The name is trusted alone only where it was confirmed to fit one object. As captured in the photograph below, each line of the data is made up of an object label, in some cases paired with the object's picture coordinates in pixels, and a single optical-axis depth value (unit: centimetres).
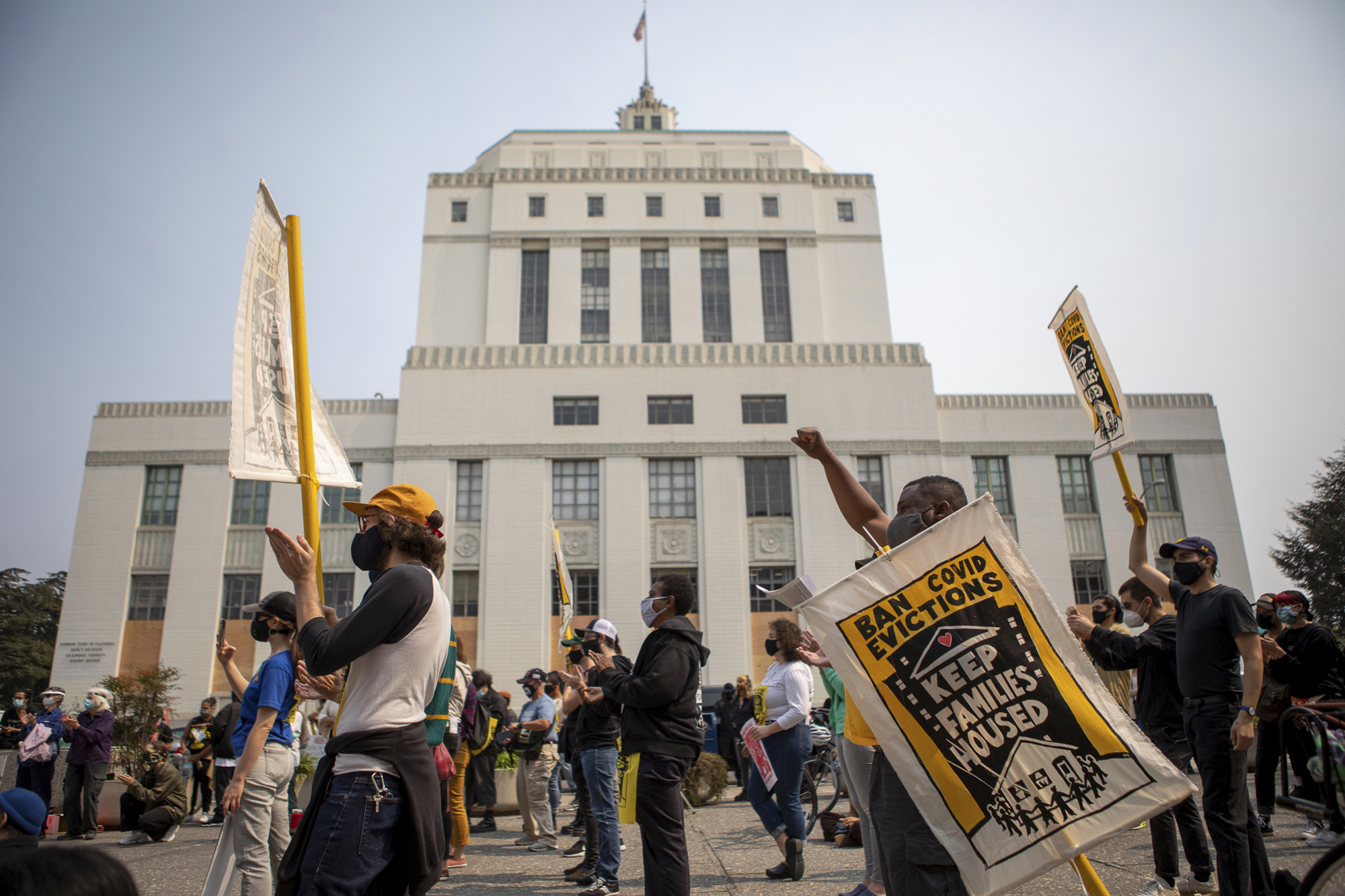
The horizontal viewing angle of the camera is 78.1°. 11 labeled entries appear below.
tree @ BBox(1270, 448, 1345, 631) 3325
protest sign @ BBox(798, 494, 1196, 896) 266
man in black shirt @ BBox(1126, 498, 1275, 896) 431
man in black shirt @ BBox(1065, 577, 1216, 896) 467
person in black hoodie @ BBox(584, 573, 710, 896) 430
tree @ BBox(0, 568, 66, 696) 3828
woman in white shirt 610
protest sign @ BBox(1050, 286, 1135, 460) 615
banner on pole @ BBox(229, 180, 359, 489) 356
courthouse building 2773
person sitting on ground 947
